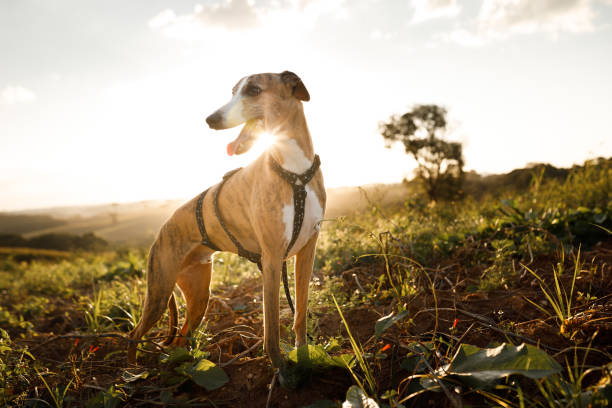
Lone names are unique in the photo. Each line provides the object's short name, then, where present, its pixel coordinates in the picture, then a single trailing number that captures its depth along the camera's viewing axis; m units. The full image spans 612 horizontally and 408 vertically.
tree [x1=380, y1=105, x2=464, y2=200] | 21.53
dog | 2.15
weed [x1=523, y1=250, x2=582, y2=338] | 1.91
